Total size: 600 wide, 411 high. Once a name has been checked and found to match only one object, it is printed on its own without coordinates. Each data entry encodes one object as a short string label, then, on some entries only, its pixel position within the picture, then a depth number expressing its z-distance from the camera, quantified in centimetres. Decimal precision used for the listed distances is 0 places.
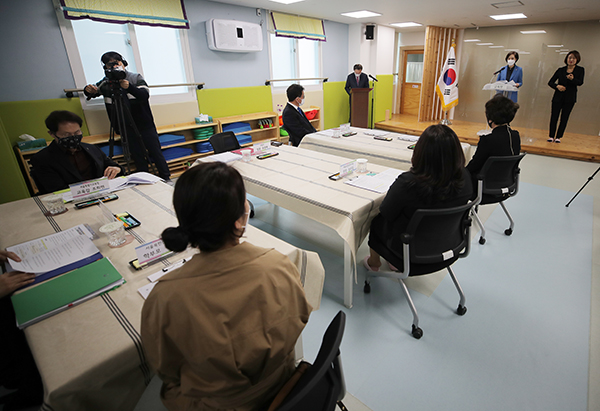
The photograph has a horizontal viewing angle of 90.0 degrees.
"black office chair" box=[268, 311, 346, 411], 67
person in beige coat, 71
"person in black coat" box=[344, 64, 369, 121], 667
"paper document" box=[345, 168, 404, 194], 199
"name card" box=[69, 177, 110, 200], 180
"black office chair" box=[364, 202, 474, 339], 151
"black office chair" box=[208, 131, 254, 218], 326
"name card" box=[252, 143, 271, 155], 296
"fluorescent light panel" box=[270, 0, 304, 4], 461
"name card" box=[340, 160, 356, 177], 218
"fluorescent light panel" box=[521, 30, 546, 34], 651
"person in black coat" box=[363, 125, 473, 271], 149
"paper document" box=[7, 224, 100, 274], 115
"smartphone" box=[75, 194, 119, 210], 175
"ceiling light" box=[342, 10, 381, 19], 558
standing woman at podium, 555
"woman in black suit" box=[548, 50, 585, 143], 503
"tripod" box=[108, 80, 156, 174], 328
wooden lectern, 649
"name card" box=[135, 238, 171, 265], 116
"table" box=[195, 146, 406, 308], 175
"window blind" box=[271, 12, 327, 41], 547
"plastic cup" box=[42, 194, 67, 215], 165
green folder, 94
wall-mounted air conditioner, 455
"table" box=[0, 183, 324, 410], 77
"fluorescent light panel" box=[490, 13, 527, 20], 562
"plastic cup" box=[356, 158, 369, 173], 226
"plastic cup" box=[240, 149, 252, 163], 274
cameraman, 325
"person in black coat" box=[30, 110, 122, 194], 203
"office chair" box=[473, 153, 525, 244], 235
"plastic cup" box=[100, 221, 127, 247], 131
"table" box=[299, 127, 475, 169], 303
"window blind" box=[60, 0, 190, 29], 337
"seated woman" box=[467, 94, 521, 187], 239
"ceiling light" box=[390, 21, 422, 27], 677
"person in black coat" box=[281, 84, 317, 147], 376
